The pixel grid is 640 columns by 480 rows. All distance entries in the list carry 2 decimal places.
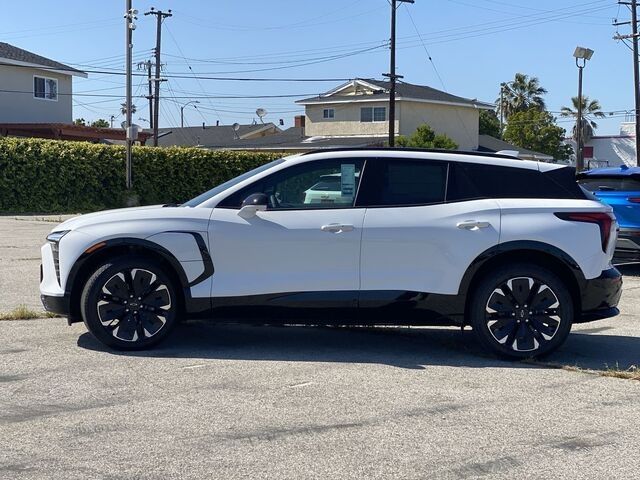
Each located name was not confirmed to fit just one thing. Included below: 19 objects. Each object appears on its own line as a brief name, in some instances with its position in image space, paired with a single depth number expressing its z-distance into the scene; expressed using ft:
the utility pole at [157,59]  156.00
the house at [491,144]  183.02
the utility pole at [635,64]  135.64
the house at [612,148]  240.12
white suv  22.17
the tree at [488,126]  235.61
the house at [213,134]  227.18
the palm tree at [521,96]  263.08
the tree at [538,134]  218.18
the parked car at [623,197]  39.19
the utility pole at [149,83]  175.41
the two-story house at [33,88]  120.37
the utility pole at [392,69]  125.70
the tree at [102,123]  324.60
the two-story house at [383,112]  168.66
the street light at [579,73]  133.69
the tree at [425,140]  142.54
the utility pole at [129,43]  97.15
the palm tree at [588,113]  242.99
